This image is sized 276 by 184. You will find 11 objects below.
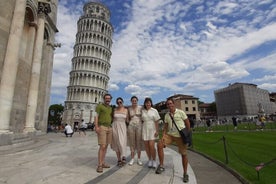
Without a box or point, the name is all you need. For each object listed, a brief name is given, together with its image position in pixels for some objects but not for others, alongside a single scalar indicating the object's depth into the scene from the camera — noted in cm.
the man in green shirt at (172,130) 522
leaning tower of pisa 6307
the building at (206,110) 10444
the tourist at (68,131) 2081
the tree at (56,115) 8020
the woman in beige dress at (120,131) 625
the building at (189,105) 8756
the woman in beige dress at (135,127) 646
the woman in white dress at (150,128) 602
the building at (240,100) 8312
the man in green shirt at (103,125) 574
